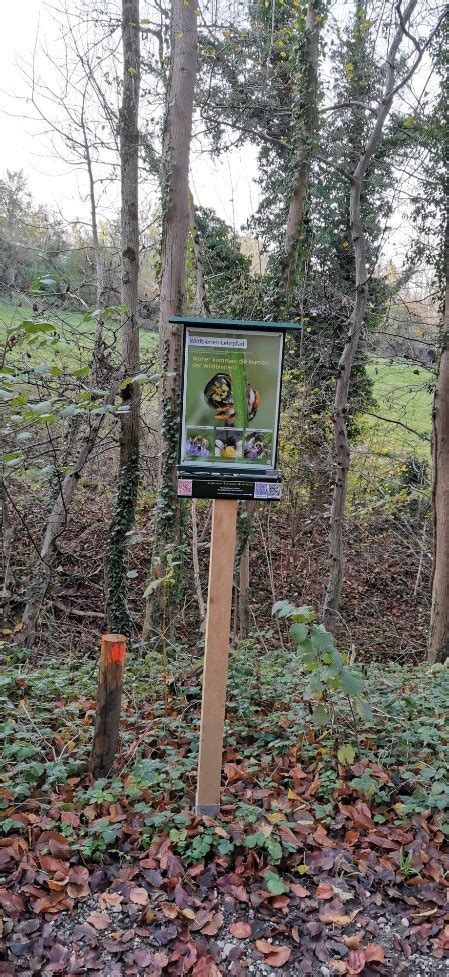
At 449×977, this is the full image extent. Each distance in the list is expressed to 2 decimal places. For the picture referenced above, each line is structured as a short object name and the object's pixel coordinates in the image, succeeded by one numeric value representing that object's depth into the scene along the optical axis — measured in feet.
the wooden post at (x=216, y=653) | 10.05
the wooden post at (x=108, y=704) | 10.69
